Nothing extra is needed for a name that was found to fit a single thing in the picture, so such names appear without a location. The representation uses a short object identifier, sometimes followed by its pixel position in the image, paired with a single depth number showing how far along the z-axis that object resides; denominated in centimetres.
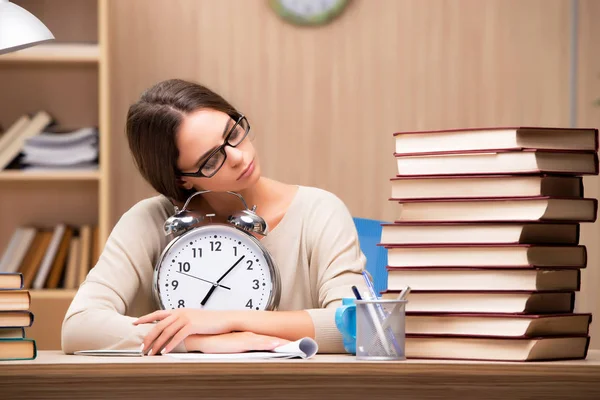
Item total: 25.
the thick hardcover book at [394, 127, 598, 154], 297
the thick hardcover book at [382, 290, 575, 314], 291
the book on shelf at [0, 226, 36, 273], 687
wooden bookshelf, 738
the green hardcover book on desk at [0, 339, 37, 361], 301
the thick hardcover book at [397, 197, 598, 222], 294
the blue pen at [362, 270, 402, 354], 291
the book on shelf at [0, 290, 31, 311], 301
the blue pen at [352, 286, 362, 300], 297
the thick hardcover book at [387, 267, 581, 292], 291
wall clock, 771
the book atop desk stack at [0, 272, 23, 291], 303
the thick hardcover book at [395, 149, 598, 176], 296
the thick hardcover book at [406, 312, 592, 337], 290
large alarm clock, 361
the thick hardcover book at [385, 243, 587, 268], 292
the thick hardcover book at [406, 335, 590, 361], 289
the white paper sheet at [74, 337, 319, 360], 299
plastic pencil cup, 290
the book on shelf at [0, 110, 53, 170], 686
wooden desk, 278
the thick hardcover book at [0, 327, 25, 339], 302
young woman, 340
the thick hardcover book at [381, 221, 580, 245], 293
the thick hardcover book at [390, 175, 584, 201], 295
